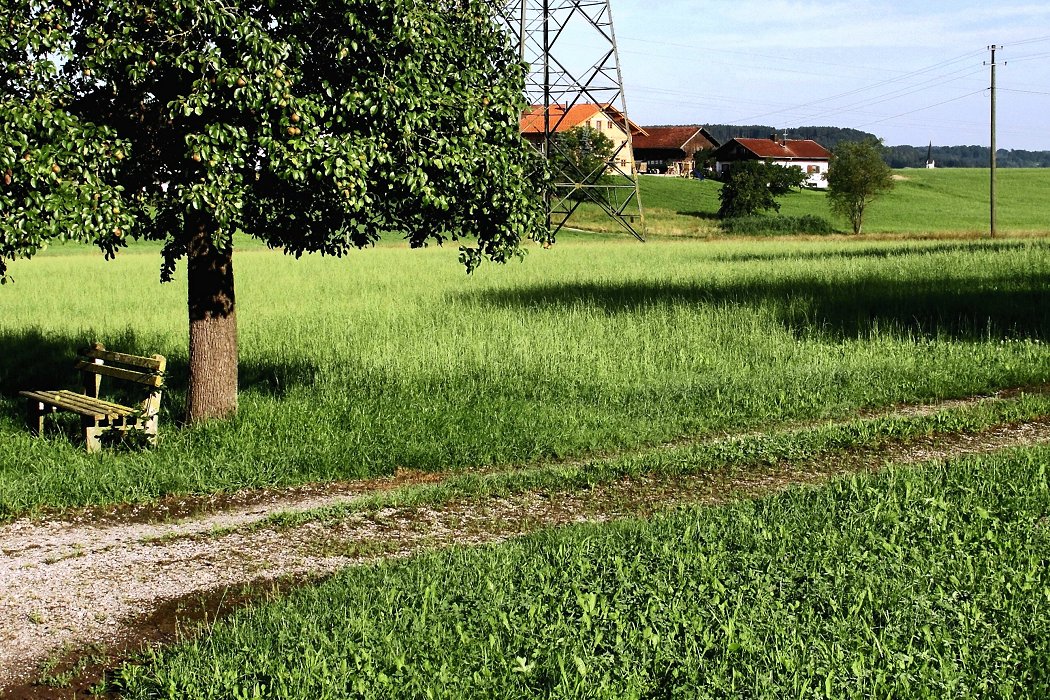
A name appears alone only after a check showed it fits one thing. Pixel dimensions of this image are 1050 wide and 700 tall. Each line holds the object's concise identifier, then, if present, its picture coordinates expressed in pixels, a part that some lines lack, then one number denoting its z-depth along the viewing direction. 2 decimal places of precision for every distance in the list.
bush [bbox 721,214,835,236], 74.50
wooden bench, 10.55
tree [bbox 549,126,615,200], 68.94
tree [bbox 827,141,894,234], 79.38
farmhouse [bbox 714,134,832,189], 147.12
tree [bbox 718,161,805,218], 86.62
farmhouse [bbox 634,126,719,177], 146.88
